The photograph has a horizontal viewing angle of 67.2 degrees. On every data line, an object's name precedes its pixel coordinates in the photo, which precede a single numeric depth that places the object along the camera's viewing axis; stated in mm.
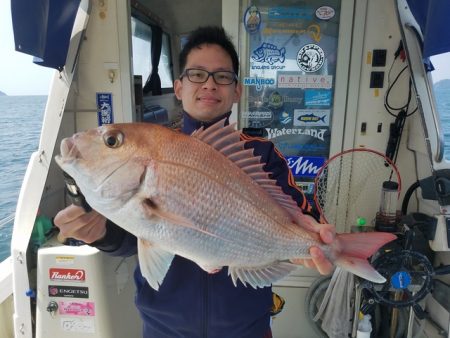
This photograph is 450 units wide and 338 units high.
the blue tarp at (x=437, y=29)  1707
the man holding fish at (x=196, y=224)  966
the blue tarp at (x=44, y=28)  1822
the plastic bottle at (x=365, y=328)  2500
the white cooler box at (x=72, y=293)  2090
